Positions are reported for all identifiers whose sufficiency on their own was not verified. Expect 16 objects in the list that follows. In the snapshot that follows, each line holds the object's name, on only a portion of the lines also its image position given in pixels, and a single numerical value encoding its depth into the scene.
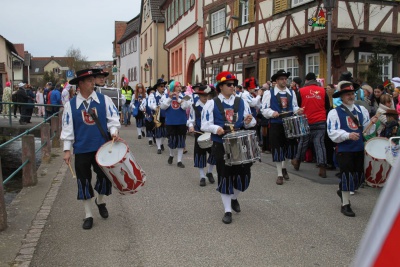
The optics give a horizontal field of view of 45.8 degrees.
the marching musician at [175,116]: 10.51
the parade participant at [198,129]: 8.36
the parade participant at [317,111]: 8.95
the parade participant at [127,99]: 21.81
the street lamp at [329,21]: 10.70
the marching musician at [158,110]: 12.24
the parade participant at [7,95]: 23.80
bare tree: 64.44
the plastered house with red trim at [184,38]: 26.11
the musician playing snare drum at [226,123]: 5.96
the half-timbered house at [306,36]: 13.52
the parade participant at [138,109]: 16.58
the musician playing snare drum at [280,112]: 8.26
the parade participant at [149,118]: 13.82
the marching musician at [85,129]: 5.56
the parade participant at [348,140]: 6.12
